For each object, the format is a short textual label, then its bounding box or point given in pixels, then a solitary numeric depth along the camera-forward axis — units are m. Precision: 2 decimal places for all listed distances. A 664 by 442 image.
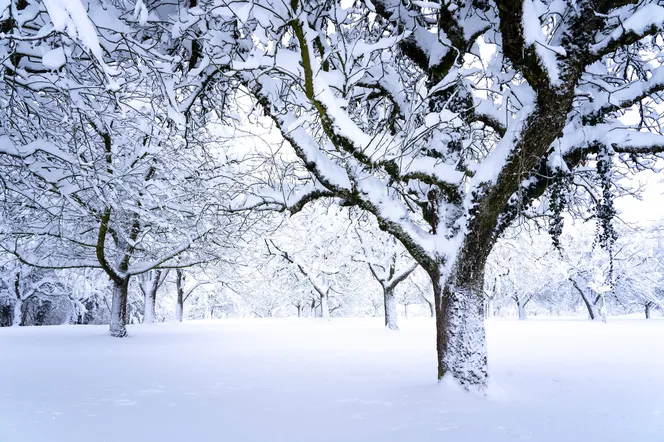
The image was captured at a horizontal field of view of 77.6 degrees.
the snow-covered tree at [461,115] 4.08
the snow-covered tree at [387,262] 16.62
